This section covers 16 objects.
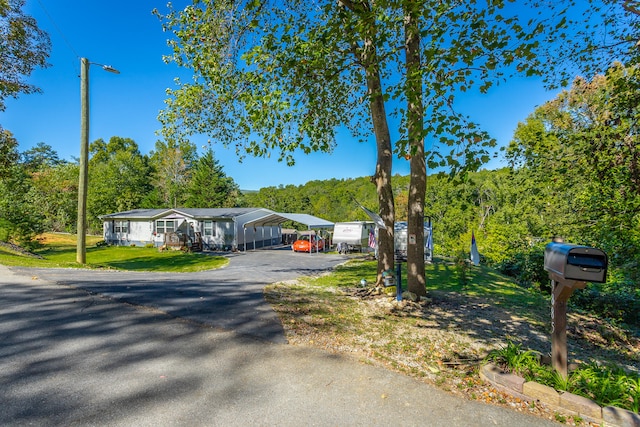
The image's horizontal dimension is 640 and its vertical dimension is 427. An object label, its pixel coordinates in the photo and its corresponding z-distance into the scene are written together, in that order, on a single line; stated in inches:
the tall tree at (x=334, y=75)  178.2
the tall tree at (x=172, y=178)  1755.7
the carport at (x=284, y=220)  941.1
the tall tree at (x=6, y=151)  583.5
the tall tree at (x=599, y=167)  256.7
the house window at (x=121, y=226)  1057.5
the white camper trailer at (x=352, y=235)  875.4
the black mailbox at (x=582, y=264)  108.0
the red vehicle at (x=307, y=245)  892.2
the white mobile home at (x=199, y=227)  927.0
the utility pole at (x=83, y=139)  442.6
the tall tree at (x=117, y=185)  1497.3
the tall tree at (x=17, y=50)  483.5
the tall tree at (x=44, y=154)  2264.0
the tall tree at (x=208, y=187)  1706.4
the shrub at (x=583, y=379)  110.2
